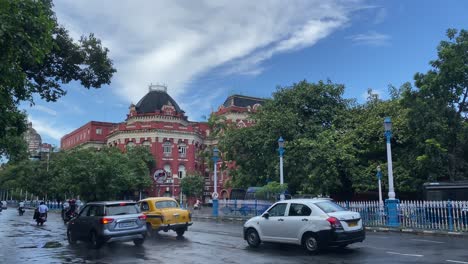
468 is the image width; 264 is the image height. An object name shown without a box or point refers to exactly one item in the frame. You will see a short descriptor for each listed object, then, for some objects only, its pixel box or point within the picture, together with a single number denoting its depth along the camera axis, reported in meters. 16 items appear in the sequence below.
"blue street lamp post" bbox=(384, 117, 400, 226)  20.81
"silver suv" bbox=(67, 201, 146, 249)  14.23
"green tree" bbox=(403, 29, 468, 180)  22.81
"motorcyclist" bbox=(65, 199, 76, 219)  29.53
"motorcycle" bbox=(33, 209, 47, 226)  27.67
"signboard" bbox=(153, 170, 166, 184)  20.79
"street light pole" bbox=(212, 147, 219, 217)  35.03
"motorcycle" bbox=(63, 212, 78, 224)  29.53
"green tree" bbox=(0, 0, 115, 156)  7.70
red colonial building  64.19
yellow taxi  17.94
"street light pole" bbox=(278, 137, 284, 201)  27.82
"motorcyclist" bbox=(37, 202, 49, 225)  27.64
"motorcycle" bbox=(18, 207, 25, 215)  46.95
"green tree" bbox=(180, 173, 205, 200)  60.97
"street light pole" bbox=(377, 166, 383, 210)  28.30
